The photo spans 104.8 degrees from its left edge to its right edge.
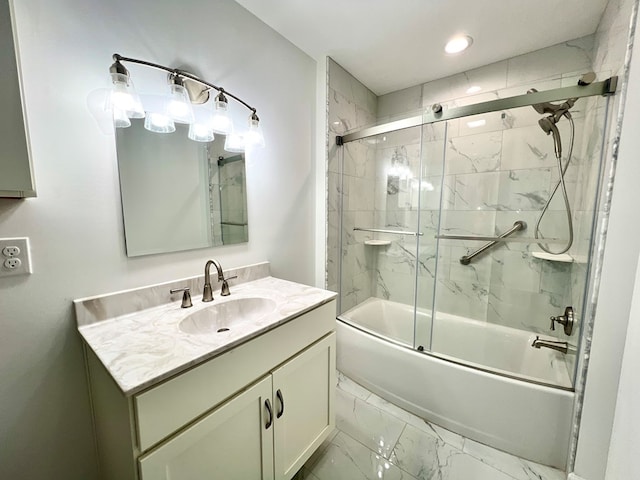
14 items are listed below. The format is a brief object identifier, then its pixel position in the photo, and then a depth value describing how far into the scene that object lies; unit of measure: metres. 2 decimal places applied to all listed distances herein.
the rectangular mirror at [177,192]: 1.00
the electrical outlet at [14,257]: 0.74
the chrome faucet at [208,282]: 1.12
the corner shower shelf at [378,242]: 2.37
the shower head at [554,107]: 1.40
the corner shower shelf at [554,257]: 1.57
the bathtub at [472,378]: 1.22
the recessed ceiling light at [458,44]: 1.58
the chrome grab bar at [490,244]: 1.86
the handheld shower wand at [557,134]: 1.48
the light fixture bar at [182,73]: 0.90
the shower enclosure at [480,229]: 1.44
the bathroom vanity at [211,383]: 0.63
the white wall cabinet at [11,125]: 0.67
